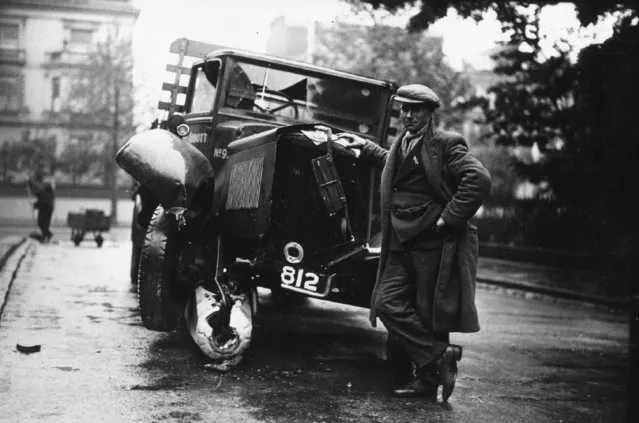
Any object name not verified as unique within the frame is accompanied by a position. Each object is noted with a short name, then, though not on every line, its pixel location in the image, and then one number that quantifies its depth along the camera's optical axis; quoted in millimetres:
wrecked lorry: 6281
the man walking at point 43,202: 21578
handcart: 20953
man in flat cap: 5270
